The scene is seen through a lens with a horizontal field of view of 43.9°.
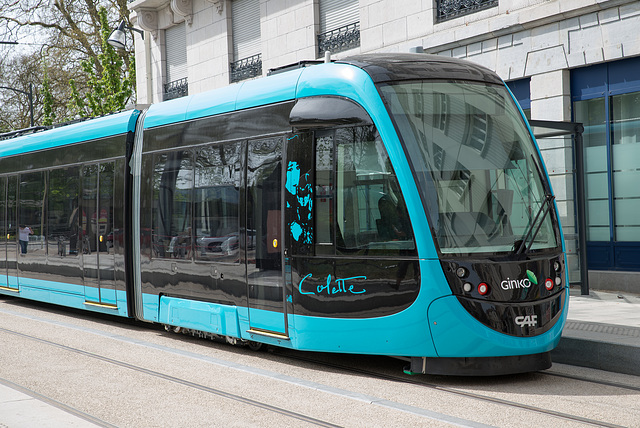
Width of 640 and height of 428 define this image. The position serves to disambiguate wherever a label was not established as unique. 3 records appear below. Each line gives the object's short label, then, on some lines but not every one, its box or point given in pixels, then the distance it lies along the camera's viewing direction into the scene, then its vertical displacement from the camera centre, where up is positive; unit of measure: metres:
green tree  31.53 +7.25
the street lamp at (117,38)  21.73 +4.96
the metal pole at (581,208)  11.44 -0.04
